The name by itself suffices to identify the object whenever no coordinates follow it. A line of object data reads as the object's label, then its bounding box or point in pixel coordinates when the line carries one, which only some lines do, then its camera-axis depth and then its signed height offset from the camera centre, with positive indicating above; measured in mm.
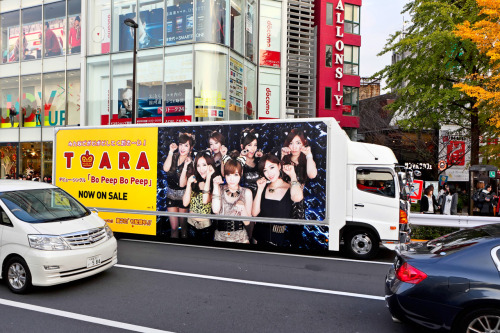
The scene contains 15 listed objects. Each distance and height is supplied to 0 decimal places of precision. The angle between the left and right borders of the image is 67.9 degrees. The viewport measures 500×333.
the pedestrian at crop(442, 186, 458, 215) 14016 -1644
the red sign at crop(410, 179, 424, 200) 14992 -1138
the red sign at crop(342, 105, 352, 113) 29481 +4063
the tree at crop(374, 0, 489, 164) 16125 +4315
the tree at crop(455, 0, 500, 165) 11953 +3913
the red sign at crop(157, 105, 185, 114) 17859 +2380
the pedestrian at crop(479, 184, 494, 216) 13258 -1471
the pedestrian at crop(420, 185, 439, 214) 13633 -1540
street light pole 15458 +3875
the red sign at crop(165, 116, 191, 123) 17609 +1887
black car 3760 -1325
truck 8500 -638
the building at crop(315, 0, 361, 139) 28516 +7768
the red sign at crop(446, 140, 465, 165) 26141 +613
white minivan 5734 -1404
